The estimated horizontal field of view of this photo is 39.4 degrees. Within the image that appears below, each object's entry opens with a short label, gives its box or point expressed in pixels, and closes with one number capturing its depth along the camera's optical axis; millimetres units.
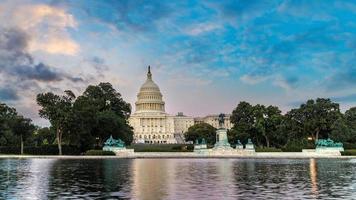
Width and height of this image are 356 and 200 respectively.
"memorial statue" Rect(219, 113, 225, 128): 96806
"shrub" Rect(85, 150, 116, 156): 73500
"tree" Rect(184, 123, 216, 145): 148962
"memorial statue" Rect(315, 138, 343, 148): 73750
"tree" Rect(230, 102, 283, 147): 105688
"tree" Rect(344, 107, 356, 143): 91812
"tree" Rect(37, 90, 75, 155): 75062
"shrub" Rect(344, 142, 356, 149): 83619
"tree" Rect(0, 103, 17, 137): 86375
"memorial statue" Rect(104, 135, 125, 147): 79250
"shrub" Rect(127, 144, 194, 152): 85238
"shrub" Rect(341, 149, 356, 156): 71544
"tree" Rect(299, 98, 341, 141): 97062
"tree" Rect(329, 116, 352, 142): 89375
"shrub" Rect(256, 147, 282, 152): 80619
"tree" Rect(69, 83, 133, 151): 78506
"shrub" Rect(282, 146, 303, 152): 78312
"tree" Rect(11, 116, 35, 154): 90375
